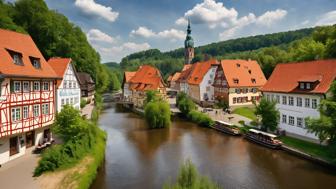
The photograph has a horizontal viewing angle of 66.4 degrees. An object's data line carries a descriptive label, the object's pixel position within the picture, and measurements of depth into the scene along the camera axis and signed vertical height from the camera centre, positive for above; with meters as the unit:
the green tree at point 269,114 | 28.55 -2.94
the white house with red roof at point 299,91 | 25.05 -0.34
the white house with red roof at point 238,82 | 44.66 +1.01
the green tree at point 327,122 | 19.12 -2.62
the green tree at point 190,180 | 9.70 -3.59
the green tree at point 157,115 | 35.31 -3.72
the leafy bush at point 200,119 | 36.18 -4.53
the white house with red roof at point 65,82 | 26.67 +0.72
